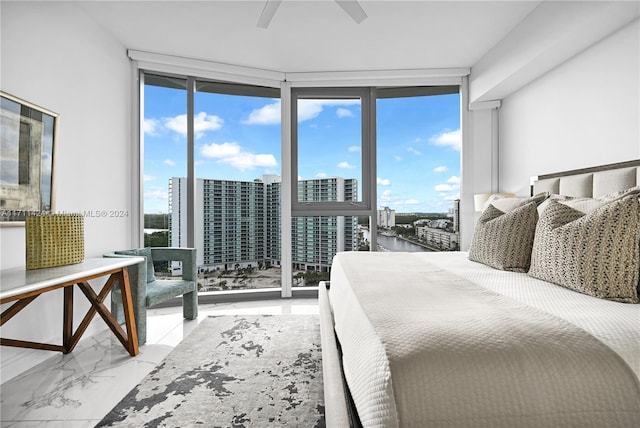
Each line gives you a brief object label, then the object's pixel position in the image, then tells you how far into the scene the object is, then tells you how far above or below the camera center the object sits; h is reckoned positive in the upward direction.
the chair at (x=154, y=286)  2.27 -0.54
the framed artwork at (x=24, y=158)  1.83 +0.38
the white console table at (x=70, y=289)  1.45 -0.34
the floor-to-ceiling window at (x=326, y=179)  3.77 +0.48
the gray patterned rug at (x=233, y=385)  1.46 -0.91
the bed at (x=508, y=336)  0.68 -0.30
